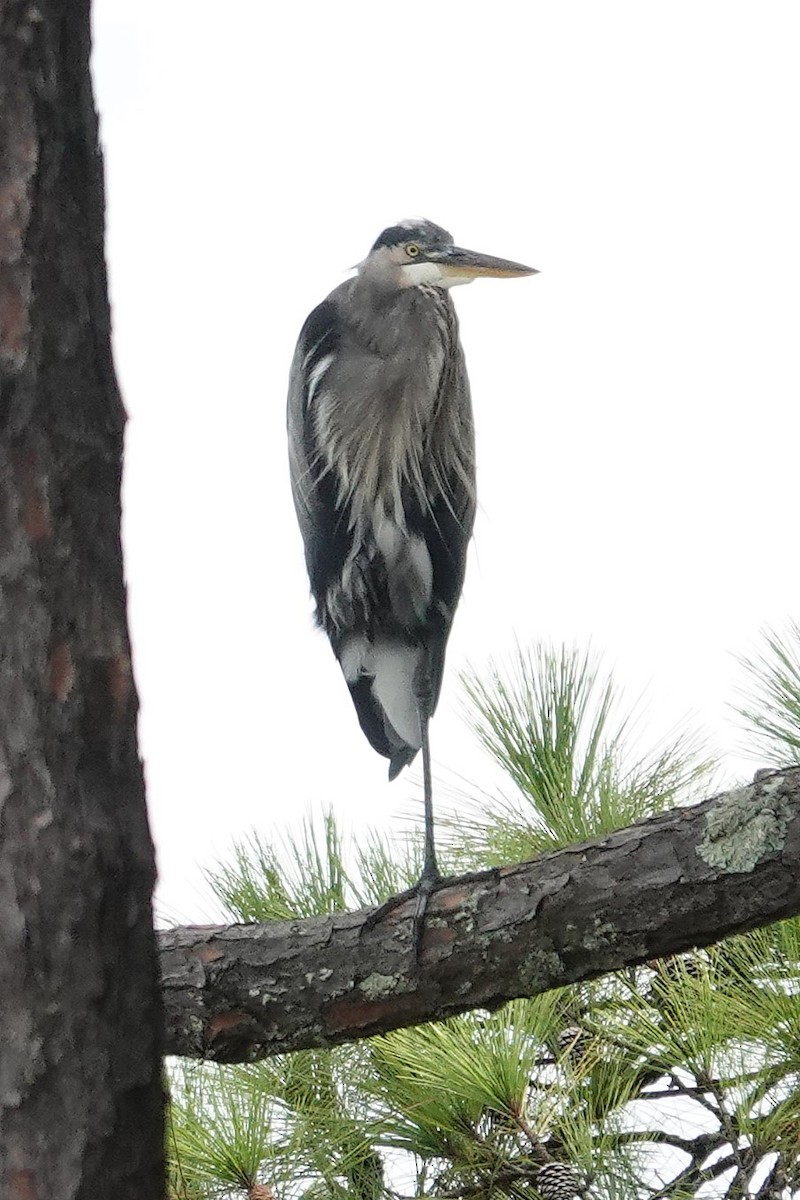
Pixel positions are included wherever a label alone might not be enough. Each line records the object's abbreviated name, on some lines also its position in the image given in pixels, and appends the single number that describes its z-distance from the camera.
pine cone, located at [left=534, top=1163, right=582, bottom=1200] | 26.01
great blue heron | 26.46
